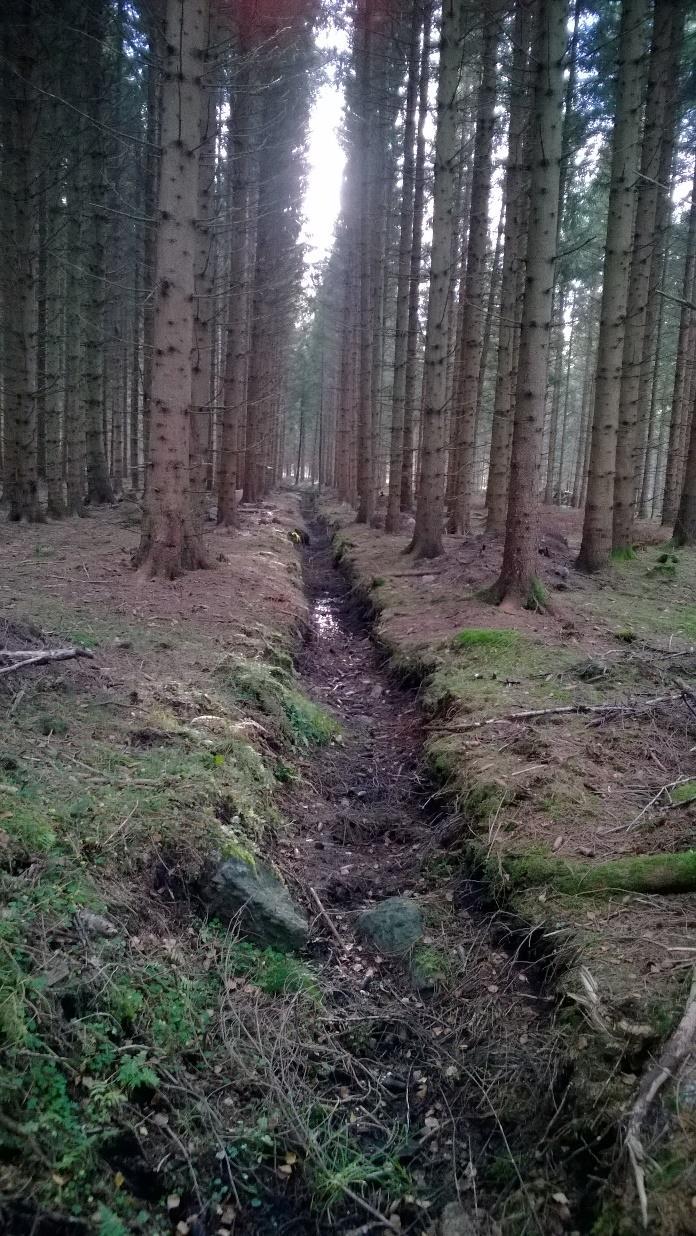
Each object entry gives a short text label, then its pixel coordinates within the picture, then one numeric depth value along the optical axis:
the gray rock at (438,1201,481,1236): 2.58
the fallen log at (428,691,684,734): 5.69
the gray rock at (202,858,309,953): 3.83
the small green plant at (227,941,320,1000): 3.59
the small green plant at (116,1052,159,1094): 2.69
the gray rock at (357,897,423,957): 4.08
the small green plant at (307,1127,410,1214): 2.72
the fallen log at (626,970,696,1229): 2.29
